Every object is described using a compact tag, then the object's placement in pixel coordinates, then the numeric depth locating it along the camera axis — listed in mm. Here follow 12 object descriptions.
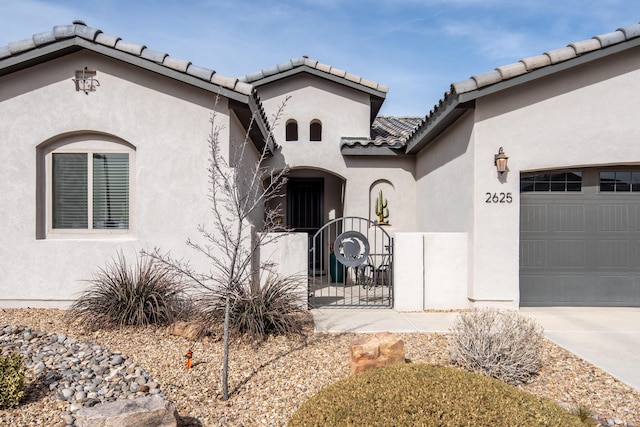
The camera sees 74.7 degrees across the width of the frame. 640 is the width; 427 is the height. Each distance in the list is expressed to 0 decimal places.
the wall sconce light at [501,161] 8133
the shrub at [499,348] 4980
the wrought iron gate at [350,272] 8836
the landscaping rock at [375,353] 4820
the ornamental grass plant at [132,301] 6480
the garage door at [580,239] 8680
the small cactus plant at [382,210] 12664
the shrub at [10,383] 4059
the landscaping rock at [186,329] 6152
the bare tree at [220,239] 7779
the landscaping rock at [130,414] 3574
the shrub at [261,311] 6117
